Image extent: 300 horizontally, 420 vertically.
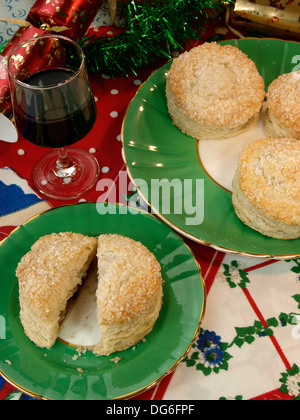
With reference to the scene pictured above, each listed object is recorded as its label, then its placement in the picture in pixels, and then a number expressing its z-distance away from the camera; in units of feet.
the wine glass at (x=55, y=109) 1.90
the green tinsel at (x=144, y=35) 2.18
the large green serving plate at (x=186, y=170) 1.98
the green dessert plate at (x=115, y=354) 1.78
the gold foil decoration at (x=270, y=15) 2.33
